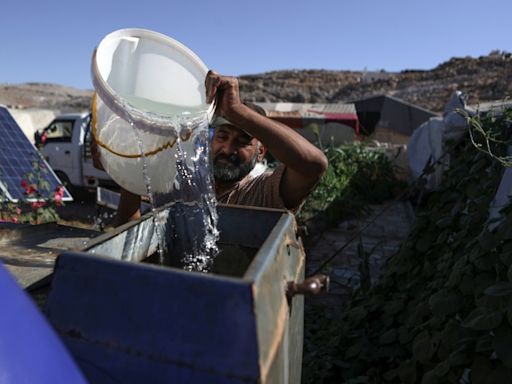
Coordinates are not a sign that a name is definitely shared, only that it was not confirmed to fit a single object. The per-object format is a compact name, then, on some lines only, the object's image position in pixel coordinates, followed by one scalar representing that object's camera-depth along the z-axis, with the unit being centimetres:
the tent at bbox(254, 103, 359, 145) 1188
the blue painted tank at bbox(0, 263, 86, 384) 48
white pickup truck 876
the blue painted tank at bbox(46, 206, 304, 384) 66
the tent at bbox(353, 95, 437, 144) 1462
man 169
